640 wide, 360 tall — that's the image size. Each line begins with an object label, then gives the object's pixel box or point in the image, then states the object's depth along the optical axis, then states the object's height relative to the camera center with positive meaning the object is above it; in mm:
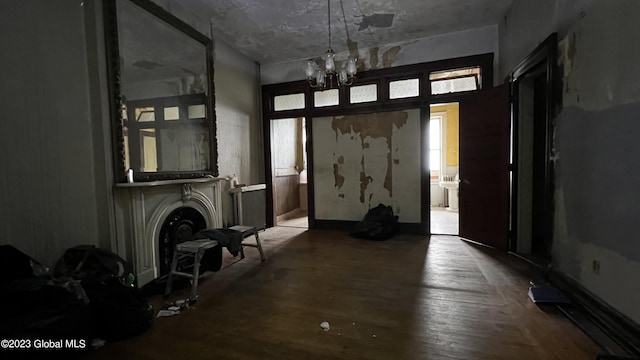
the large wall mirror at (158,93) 2412 +778
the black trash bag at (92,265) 2047 -718
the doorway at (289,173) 5527 -138
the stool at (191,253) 2379 -758
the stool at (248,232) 3050 -710
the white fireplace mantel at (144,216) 2434 -410
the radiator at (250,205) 4387 -631
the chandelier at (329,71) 2809 +1010
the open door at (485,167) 3418 -72
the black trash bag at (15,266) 1596 -542
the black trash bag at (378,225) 4199 -936
